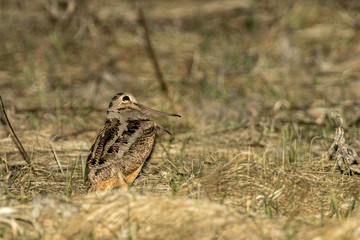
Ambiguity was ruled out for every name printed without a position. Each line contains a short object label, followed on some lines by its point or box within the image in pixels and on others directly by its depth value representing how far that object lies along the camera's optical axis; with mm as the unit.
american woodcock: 9156
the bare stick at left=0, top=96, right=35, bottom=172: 10445
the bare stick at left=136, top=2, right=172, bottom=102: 14180
